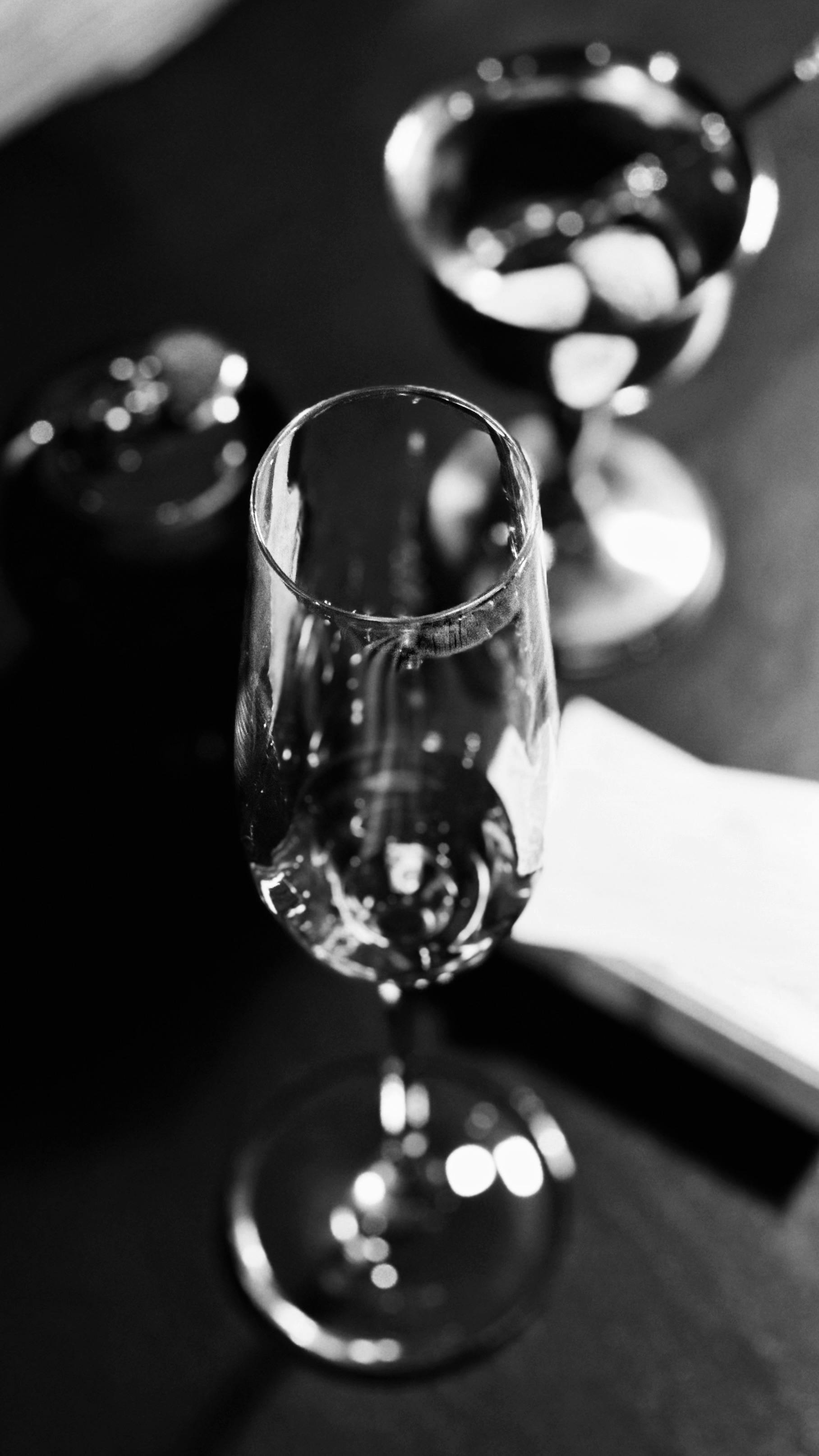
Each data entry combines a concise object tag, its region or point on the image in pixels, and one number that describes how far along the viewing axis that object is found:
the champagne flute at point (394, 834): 0.37
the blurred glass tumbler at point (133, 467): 0.51
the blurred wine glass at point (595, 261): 0.52
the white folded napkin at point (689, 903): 0.50
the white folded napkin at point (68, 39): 0.86
